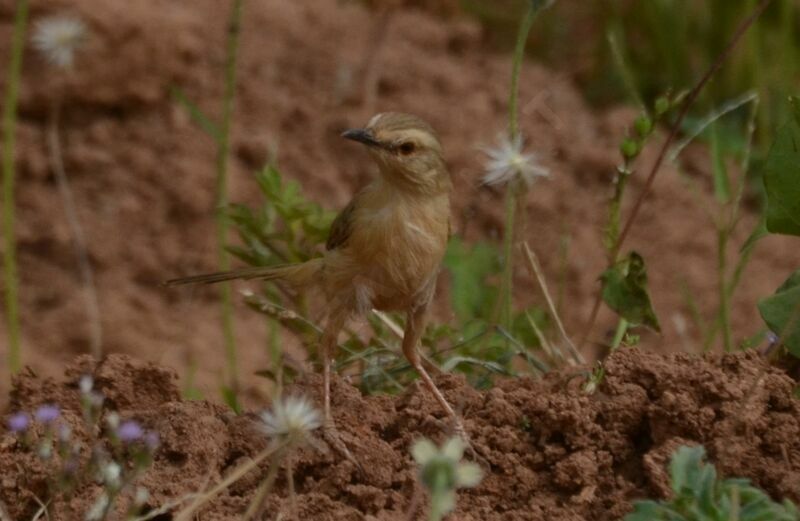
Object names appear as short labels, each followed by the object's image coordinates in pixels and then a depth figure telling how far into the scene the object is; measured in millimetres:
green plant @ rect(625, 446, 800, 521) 6441
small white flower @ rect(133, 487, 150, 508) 6414
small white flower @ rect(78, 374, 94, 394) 6867
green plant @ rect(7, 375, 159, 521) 6559
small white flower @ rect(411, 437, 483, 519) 5699
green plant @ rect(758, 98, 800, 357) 8711
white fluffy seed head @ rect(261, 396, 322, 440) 6930
